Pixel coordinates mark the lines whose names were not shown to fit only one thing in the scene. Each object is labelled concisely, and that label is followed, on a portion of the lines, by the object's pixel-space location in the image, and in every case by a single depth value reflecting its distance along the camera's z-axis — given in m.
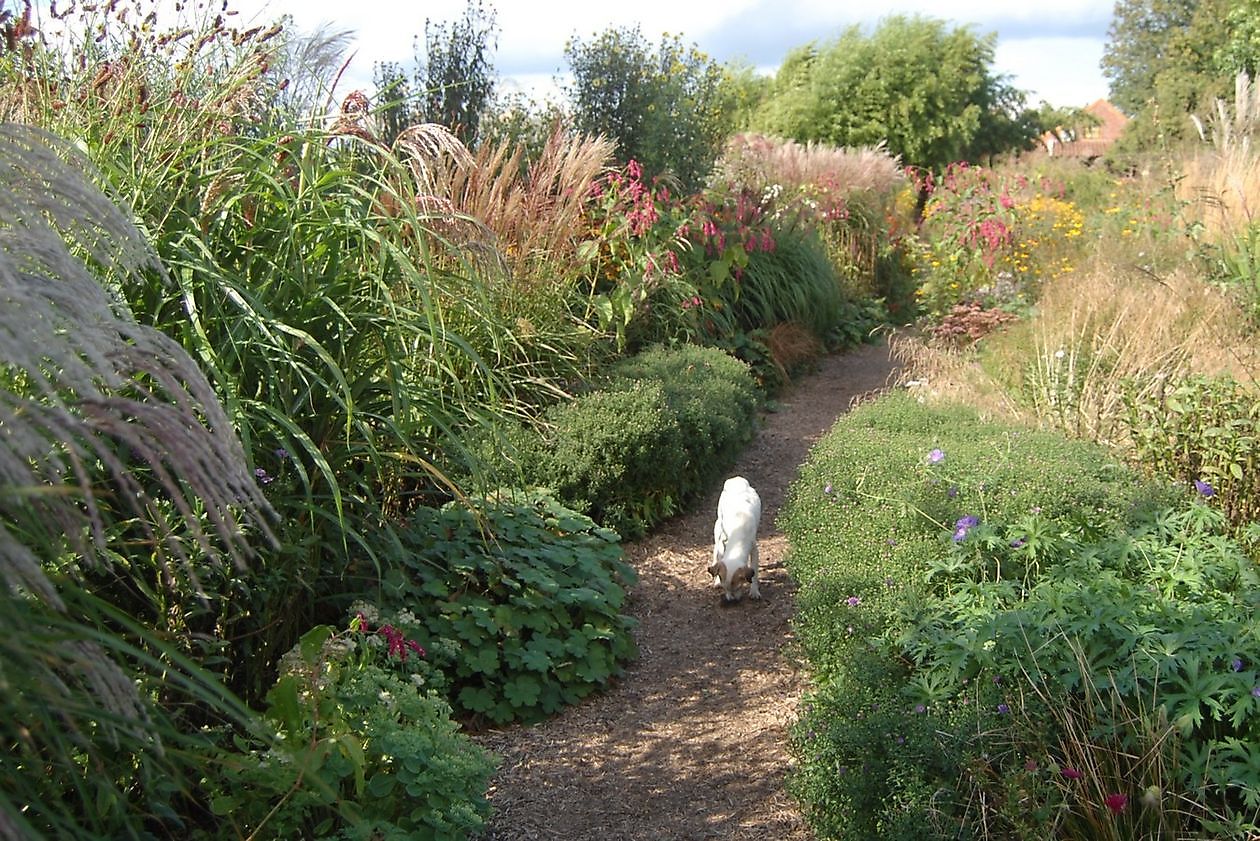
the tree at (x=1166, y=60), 29.70
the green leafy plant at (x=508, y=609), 3.90
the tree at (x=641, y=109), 11.10
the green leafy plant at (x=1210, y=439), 4.54
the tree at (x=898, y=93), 25.72
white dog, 4.85
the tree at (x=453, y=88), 10.70
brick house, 28.12
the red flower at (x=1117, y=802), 2.63
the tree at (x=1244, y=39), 19.56
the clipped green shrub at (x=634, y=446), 5.36
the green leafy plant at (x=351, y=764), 2.52
